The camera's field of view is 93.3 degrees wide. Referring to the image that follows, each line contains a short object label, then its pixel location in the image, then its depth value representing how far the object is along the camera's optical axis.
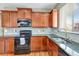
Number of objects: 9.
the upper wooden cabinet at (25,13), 1.74
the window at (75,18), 1.64
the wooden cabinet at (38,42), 1.78
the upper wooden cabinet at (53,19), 1.72
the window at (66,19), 1.86
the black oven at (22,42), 1.83
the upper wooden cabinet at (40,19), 1.70
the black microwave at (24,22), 1.76
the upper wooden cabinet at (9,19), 1.66
